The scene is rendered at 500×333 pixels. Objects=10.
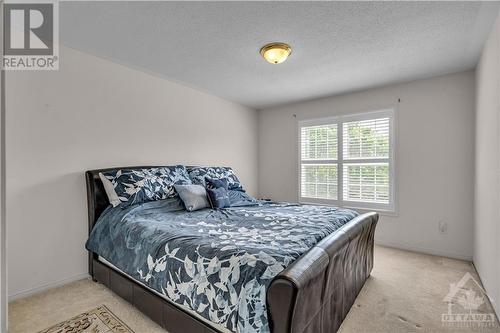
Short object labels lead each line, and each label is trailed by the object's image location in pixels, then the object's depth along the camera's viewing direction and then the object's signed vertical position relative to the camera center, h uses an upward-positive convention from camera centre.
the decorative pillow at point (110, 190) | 2.42 -0.25
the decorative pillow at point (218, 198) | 2.79 -0.37
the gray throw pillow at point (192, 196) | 2.63 -0.34
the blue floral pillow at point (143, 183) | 2.43 -0.19
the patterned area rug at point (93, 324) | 1.71 -1.16
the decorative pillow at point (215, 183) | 3.13 -0.22
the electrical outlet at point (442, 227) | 3.14 -0.78
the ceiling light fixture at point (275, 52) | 2.30 +1.10
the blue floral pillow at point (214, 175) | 3.19 -0.13
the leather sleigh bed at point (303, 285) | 1.10 -0.72
